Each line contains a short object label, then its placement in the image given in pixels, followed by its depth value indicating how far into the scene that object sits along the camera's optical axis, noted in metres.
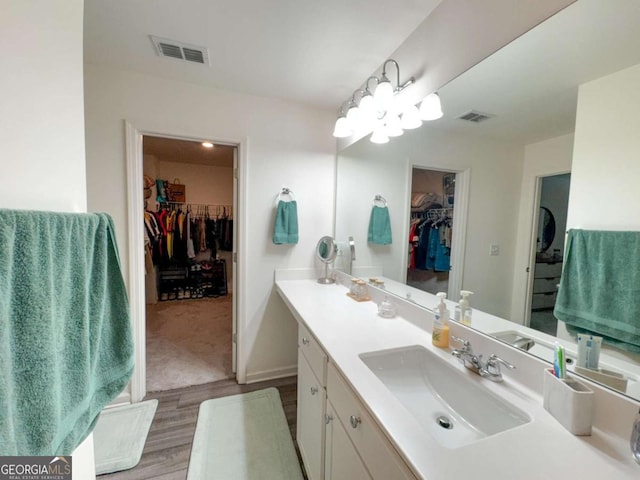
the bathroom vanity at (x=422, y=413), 0.59
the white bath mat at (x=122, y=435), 1.48
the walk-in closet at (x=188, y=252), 2.94
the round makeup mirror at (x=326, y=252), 2.31
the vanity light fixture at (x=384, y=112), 1.38
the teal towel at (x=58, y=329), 0.54
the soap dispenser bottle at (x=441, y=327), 1.11
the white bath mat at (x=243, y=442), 1.43
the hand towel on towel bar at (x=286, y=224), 2.19
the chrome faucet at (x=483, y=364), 0.89
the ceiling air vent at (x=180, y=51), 1.53
